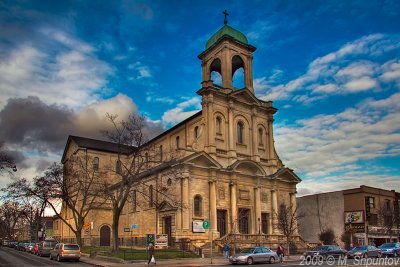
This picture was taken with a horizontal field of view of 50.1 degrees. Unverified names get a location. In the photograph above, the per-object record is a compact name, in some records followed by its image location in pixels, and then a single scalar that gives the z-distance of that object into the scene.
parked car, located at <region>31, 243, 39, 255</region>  50.53
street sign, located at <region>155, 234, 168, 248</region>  39.12
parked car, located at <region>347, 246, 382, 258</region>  39.44
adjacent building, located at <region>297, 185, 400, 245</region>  62.31
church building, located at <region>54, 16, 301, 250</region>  48.25
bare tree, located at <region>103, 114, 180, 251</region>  38.12
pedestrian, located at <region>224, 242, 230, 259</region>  40.24
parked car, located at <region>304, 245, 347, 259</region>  39.03
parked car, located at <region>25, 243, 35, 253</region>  56.11
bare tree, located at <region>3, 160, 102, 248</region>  47.88
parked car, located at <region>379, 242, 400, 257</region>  41.62
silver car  32.91
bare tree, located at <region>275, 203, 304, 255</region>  49.15
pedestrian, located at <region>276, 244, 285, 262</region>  36.63
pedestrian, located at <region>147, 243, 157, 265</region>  31.06
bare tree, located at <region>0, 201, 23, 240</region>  85.87
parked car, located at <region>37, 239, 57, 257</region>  45.91
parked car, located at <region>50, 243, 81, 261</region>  35.94
